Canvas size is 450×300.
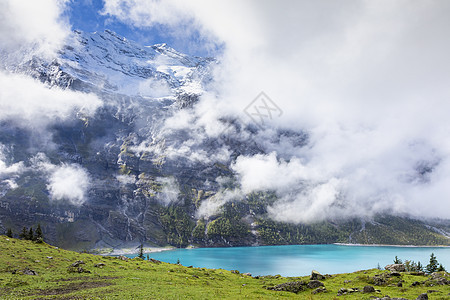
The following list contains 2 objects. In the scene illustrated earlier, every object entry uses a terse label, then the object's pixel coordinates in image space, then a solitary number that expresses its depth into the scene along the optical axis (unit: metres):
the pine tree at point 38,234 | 75.40
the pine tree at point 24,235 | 74.62
